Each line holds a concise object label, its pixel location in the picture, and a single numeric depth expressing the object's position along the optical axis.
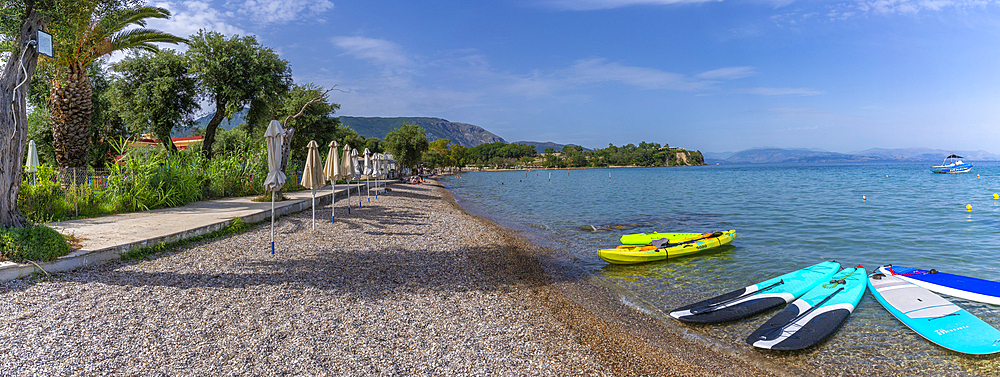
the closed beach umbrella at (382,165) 26.49
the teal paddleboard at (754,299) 6.41
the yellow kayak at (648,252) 9.85
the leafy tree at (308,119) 27.52
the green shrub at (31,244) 5.74
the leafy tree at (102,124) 21.39
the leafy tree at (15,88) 6.03
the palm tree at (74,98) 12.84
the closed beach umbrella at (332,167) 13.30
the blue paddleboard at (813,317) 5.53
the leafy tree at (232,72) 19.17
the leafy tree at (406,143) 51.47
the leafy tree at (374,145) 69.71
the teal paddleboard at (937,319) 5.45
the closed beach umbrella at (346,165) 14.67
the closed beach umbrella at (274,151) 9.09
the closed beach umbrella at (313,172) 10.80
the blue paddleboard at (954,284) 7.07
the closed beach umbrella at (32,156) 11.87
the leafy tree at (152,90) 19.08
